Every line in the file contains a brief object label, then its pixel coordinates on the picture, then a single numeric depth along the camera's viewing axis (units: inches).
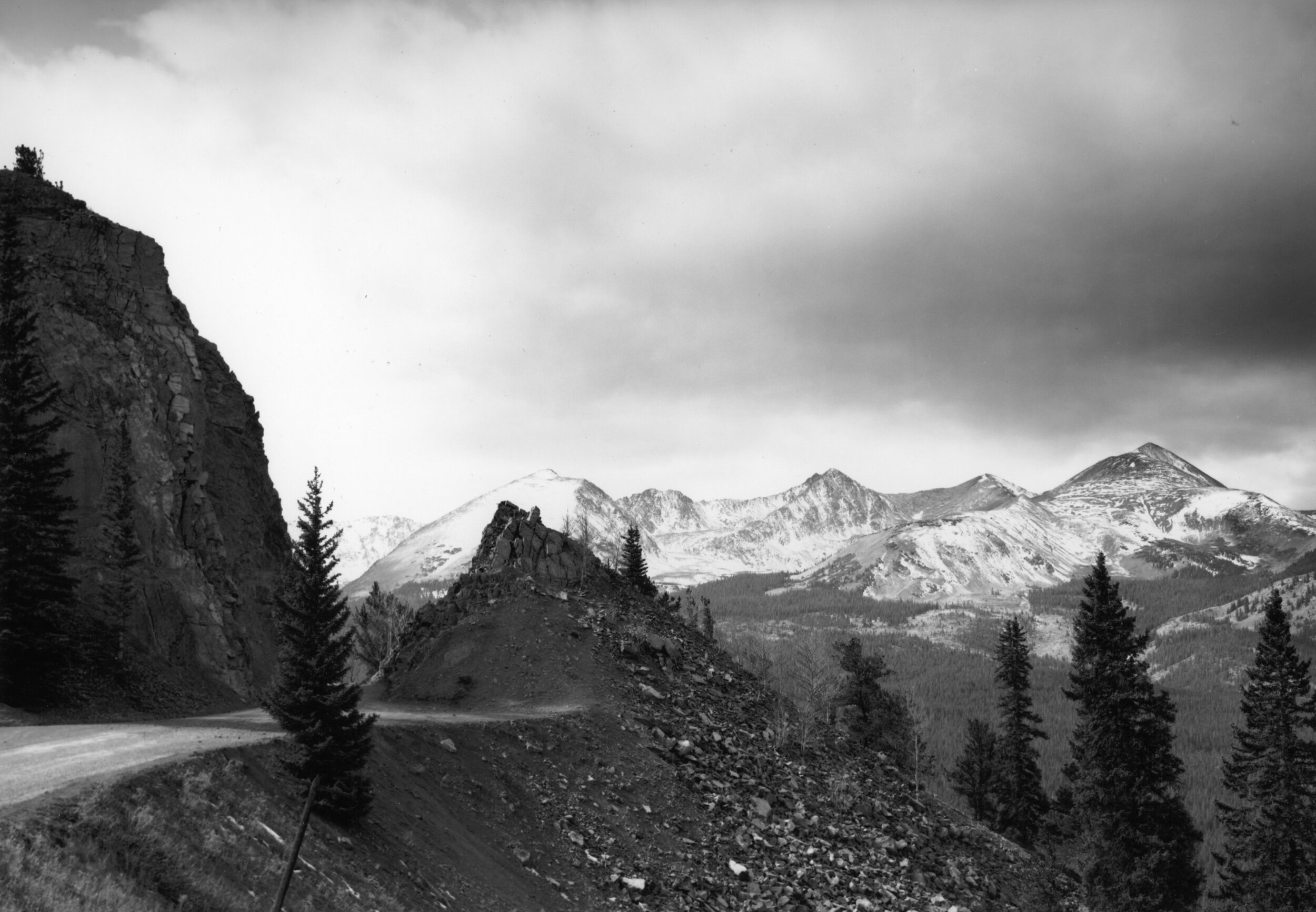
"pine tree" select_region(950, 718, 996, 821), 2527.1
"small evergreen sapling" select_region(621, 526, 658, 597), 2657.0
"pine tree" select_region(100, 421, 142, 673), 1598.2
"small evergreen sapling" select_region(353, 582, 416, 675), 2453.4
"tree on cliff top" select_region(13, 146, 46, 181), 2223.2
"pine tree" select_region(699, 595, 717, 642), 3851.4
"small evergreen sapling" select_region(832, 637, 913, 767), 2461.9
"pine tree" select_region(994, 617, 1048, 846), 2352.4
